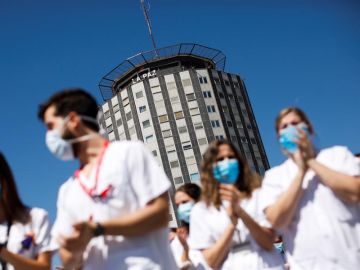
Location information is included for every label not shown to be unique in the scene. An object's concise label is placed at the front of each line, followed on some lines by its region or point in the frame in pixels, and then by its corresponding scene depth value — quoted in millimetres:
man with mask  2359
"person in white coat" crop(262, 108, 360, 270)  3160
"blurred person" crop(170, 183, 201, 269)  4738
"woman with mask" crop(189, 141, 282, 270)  3631
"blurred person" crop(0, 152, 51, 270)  3158
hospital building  56500
